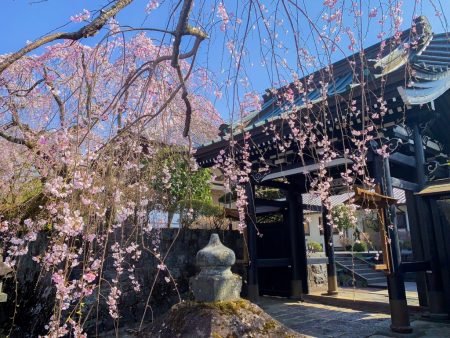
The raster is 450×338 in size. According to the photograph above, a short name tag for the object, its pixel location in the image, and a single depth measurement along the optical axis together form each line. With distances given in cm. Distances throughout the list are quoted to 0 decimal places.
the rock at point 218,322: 152
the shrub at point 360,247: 1744
